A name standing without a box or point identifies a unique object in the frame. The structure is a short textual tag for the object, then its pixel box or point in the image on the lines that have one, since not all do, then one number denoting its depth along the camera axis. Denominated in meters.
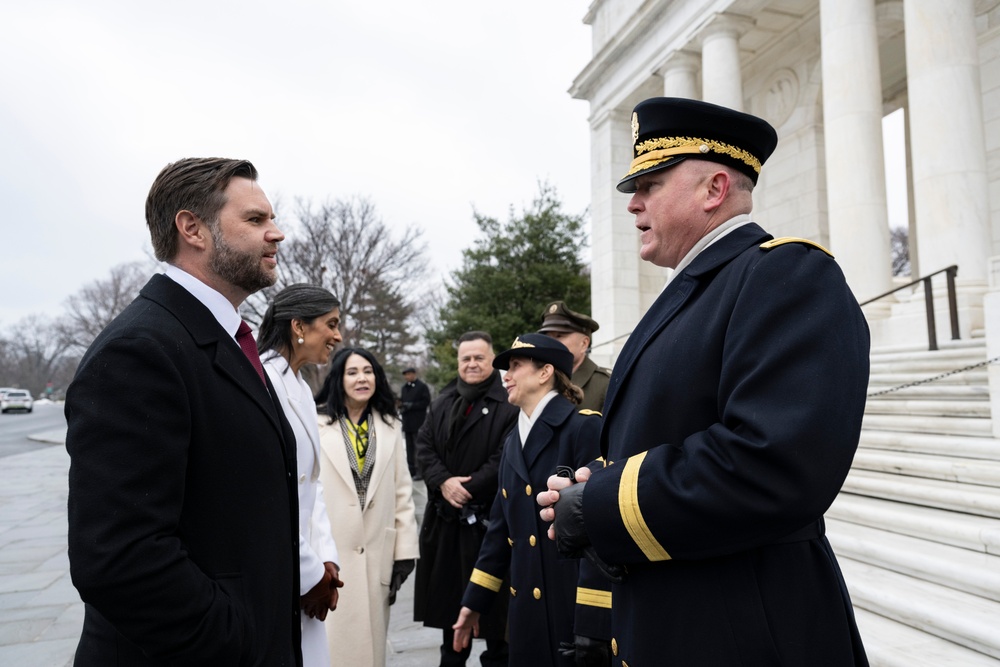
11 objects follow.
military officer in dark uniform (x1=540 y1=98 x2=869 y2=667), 1.26
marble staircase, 3.54
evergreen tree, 18.28
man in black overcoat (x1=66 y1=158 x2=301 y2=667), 1.40
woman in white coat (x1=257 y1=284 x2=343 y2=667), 2.30
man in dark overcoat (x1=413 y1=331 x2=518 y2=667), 4.25
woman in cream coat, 3.60
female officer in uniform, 2.25
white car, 48.88
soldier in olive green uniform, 4.84
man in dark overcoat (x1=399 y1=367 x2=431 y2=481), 12.99
